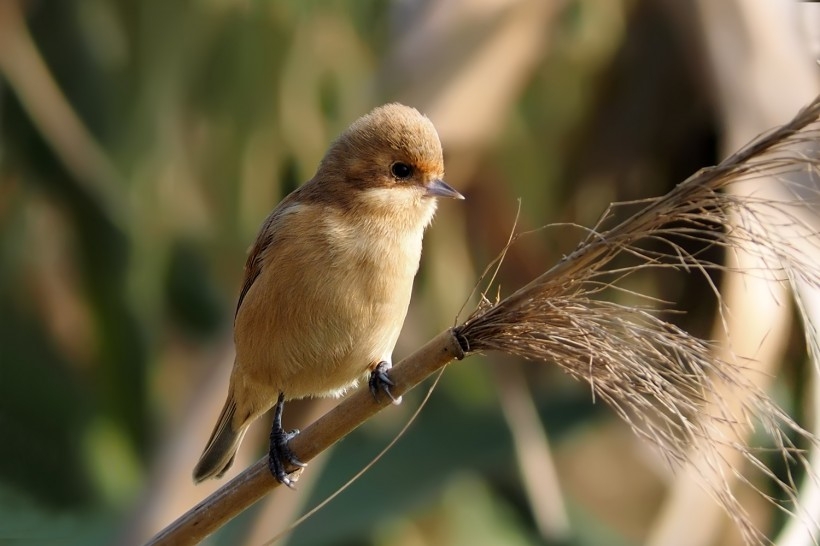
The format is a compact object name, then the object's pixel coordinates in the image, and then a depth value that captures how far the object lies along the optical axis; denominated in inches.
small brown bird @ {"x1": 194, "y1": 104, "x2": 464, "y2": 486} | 201.5
